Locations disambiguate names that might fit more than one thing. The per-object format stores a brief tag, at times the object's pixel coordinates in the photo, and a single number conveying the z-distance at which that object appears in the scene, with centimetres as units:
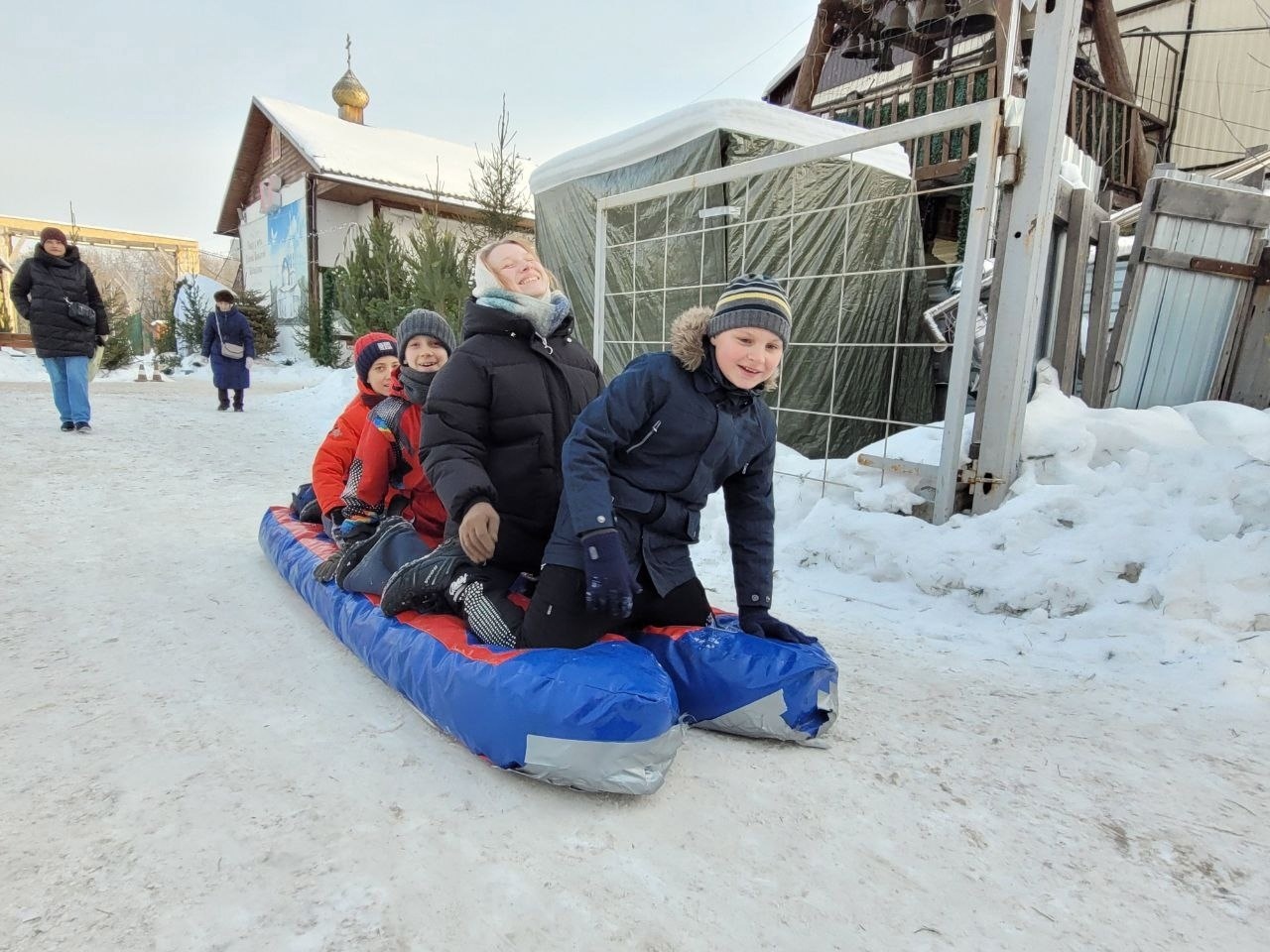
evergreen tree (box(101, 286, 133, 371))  1427
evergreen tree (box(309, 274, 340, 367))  1405
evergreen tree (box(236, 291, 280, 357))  1551
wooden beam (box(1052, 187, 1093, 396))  365
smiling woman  204
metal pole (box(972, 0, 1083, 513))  311
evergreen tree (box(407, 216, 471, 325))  929
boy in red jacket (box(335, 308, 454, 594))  259
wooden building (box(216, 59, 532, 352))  1516
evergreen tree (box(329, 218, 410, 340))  1129
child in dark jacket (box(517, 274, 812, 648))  185
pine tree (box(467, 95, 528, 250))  1111
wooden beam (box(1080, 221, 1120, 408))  385
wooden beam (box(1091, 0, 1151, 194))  797
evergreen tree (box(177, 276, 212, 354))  1623
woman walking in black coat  567
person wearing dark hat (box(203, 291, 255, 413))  852
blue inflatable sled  157
